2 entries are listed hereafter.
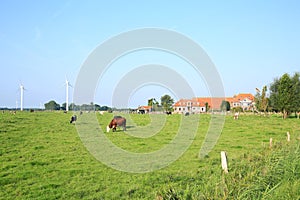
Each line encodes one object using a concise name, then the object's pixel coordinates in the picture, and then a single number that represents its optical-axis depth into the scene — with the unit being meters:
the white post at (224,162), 9.45
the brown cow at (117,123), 25.20
